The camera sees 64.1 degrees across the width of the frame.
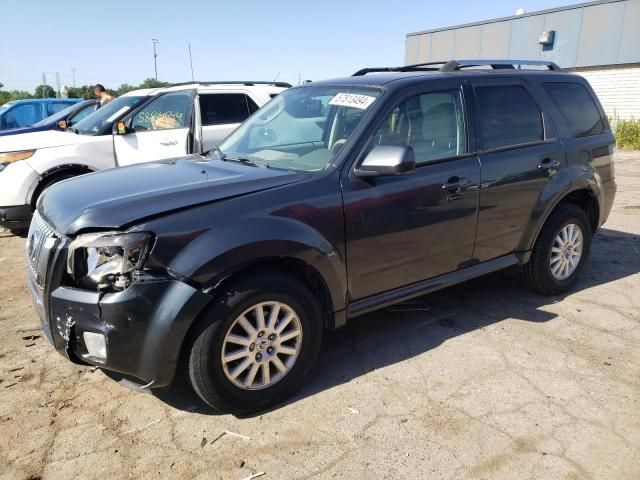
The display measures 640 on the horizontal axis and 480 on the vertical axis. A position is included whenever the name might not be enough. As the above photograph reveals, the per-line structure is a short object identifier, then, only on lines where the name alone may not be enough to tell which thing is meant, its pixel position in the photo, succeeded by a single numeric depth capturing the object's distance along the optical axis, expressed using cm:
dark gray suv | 256
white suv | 609
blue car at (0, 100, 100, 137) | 789
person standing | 949
